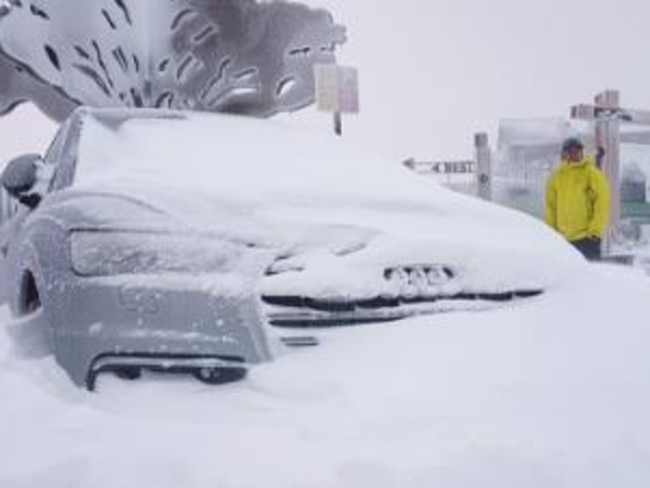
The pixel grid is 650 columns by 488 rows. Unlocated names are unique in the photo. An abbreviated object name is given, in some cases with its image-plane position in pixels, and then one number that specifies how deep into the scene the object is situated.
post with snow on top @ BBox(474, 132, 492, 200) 12.36
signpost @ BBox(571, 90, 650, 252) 12.48
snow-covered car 2.88
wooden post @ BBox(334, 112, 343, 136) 8.63
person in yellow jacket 7.32
